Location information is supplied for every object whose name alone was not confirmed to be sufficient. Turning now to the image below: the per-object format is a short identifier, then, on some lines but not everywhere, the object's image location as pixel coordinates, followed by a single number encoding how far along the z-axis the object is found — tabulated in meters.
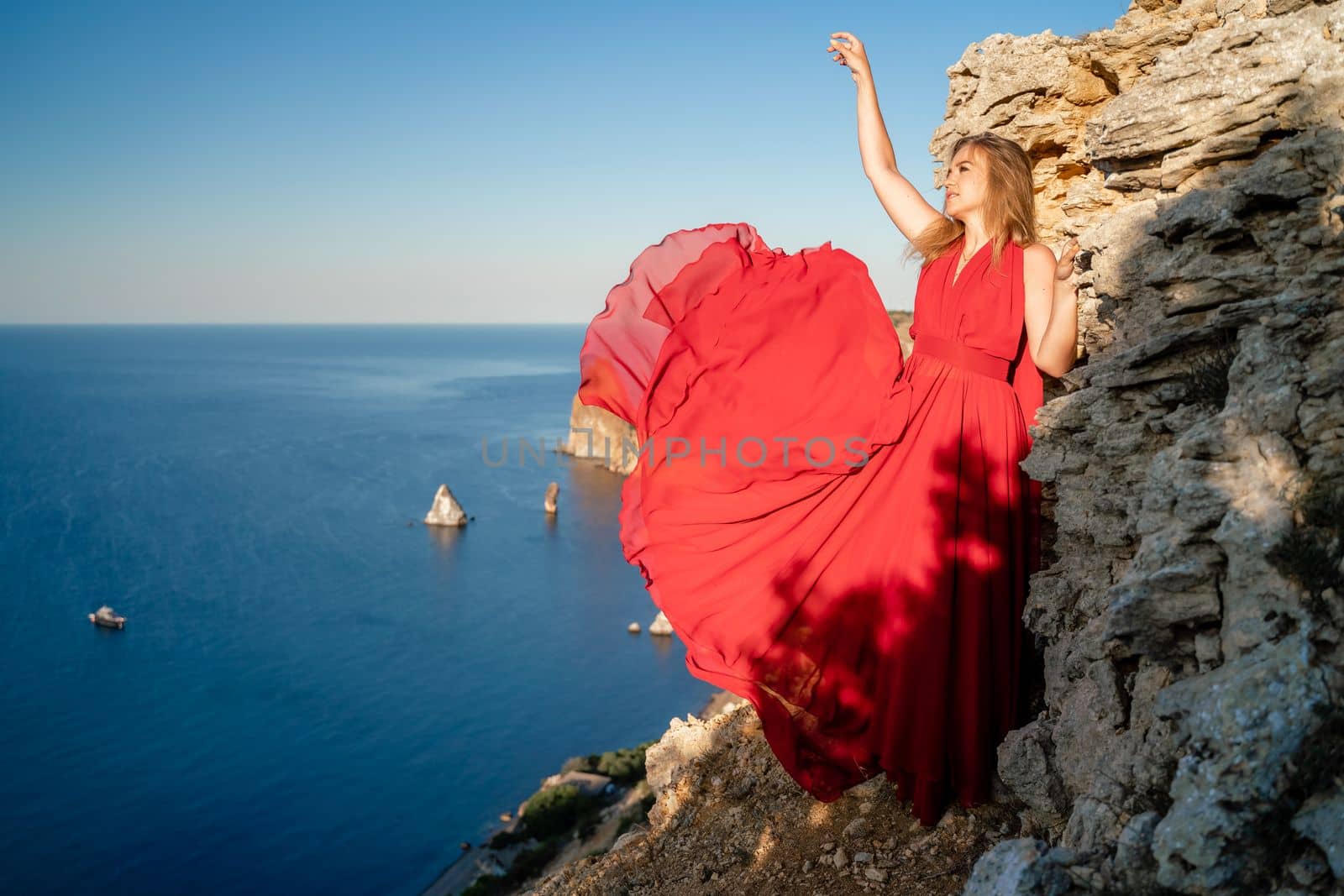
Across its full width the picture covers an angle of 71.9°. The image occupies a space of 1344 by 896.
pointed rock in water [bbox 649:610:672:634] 46.06
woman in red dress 3.31
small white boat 44.97
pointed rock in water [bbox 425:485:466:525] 59.34
